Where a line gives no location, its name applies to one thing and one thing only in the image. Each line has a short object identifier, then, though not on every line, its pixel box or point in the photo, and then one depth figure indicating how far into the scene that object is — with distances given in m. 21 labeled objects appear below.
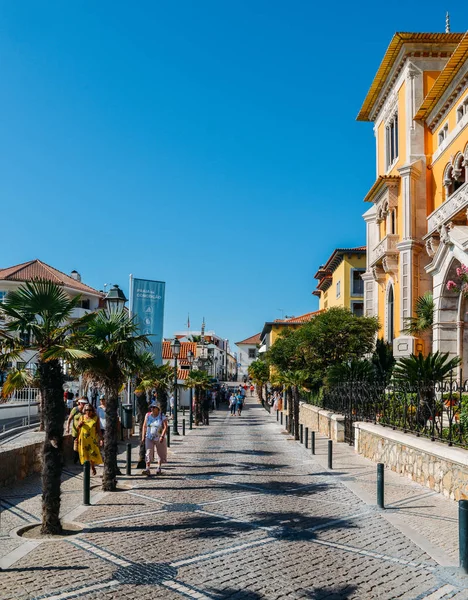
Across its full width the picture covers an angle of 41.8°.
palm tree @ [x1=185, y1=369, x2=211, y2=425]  34.09
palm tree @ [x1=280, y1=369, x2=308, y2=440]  24.09
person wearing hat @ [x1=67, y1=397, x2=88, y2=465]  13.40
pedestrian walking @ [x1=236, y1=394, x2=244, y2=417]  46.79
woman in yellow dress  12.72
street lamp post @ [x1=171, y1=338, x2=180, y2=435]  27.83
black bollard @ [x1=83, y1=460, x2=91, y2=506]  10.16
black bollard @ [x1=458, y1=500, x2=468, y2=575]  6.62
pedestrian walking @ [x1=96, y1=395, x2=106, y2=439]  16.62
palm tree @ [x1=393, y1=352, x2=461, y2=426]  13.01
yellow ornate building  24.95
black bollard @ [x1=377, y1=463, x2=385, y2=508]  10.15
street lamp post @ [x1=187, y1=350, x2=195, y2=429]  35.81
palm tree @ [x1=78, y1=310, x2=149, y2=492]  12.04
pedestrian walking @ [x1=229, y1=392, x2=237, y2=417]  46.78
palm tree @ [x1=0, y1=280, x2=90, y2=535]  8.45
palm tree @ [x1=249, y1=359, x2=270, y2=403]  71.14
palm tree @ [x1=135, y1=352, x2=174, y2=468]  15.16
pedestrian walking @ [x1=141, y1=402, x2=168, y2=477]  14.60
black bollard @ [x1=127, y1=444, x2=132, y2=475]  13.84
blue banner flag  28.89
